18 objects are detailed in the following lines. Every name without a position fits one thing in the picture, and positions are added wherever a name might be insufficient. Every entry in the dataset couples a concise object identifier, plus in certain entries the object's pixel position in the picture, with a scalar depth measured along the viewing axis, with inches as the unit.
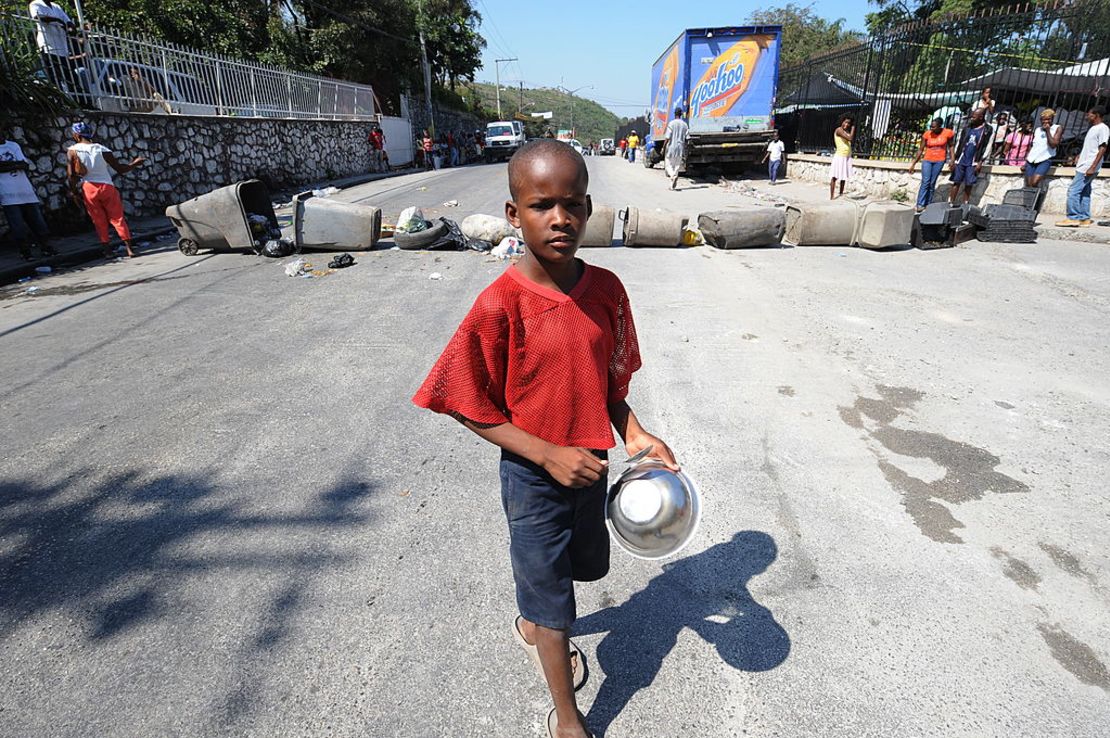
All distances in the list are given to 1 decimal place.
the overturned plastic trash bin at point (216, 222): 325.4
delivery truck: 653.3
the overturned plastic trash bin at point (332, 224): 321.4
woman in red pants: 309.9
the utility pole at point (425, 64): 1217.4
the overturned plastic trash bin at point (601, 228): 326.0
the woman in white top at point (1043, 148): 367.6
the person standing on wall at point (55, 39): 374.9
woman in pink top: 443.2
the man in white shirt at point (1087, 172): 349.7
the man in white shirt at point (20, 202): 299.9
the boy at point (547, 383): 54.9
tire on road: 327.0
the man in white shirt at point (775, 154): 671.1
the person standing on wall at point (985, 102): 381.1
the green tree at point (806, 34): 1854.1
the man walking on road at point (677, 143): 633.6
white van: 1294.3
